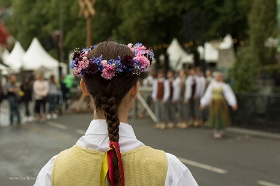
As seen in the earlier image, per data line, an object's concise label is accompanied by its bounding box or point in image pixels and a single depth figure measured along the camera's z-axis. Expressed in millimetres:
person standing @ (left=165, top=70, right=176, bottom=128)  15234
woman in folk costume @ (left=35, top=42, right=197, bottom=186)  1836
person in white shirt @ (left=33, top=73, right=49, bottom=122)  17172
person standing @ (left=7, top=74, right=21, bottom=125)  16781
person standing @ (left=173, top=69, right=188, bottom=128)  15257
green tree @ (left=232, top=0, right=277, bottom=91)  18062
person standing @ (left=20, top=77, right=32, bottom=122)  18436
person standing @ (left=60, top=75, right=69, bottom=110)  21384
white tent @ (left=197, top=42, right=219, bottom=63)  32844
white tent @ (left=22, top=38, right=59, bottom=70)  33219
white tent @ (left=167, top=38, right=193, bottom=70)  33750
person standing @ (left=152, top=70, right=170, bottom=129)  15166
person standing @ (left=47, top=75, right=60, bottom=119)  18797
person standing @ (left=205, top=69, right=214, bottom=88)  15375
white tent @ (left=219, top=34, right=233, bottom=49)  31908
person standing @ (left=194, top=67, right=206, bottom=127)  15281
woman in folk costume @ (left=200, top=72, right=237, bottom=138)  12930
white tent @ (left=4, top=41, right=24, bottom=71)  38719
